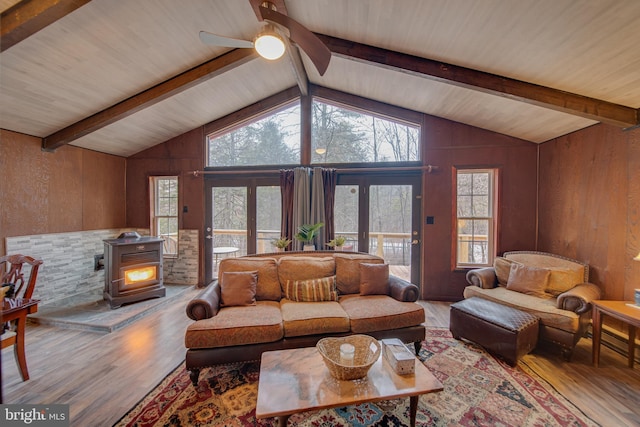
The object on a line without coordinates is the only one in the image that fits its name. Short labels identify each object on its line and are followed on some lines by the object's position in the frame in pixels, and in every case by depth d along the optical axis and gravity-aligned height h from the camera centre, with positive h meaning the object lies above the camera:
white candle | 1.92 -0.97
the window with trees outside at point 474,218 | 4.32 -0.09
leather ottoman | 2.56 -1.12
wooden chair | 2.28 -0.73
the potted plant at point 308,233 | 4.38 -0.35
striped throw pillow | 2.97 -0.85
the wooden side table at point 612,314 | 2.47 -0.93
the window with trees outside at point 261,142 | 4.85 +1.22
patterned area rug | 1.97 -1.47
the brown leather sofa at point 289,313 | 2.34 -0.96
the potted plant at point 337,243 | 4.31 -0.49
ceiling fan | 2.16 +1.42
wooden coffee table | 1.63 -1.11
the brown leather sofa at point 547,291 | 2.70 -0.90
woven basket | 1.80 -1.01
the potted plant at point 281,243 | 4.33 -0.51
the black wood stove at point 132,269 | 3.83 -0.85
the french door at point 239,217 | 4.89 -0.11
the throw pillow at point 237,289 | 2.83 -0.80
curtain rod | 4.30 +0.67
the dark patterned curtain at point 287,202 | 4.62 +0.15
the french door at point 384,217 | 4.49 -0.09
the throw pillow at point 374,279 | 3.10 -0.76
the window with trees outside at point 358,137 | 4.55 +1.24
